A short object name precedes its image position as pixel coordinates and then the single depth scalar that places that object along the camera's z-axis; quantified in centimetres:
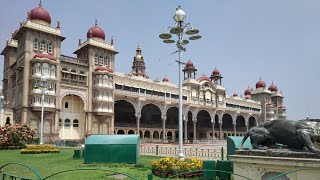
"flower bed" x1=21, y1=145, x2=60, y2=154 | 1864
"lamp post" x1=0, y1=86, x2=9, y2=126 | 2956
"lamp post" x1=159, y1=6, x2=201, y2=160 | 1078
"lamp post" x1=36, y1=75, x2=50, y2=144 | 2126
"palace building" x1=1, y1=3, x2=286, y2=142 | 2927
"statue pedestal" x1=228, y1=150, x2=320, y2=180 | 481
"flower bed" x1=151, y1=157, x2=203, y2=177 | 905
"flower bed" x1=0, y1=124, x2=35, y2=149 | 2248
